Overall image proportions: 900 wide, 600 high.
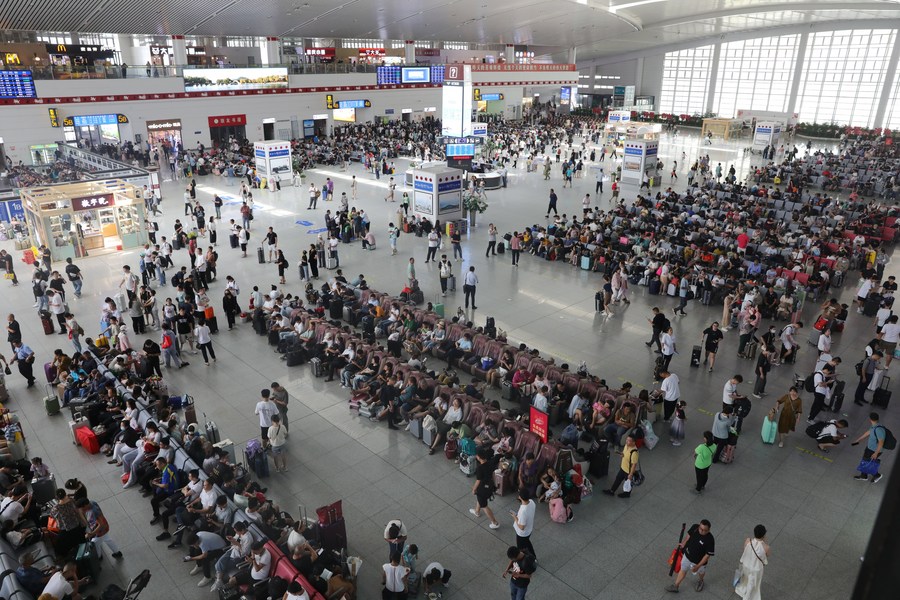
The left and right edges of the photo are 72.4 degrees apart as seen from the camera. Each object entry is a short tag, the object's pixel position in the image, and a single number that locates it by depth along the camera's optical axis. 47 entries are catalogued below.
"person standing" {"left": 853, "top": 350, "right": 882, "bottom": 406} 12.70
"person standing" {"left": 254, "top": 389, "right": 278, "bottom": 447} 11.12
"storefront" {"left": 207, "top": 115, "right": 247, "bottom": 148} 46.12
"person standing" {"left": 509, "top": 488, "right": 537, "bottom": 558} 8.20
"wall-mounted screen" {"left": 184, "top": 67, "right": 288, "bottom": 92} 44.09
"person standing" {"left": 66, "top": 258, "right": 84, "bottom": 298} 18.47
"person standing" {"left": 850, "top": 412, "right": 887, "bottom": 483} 10.01
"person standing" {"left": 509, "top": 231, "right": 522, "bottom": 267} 21.69
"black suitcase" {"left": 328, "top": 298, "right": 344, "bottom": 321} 16.64
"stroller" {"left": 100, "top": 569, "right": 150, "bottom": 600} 7.58
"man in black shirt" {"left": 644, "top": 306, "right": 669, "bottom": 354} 14.91
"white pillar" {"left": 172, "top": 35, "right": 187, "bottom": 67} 44.81
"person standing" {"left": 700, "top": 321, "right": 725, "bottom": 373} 13.77
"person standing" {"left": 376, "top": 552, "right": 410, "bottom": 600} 7.71
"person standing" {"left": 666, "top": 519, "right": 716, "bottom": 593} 7.84
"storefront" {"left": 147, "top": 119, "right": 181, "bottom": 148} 43.03
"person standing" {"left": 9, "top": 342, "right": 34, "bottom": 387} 13.47
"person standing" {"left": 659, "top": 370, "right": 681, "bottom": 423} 11.73
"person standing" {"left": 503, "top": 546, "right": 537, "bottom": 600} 7.43
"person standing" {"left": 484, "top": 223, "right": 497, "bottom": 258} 22.45
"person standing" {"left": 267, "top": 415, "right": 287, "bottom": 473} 10.64
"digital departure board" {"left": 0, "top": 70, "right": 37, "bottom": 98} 35.00
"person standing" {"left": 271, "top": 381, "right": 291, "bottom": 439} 11.56
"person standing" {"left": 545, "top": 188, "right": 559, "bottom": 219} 27.73
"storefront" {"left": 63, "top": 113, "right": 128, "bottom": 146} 39.22
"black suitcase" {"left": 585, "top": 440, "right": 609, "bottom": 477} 10.47
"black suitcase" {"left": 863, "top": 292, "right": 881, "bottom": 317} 17.06
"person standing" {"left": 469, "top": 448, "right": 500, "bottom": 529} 9.25
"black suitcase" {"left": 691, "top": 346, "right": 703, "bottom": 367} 14.23
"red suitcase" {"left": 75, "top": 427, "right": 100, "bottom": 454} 11.25
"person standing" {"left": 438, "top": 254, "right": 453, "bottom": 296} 18.85
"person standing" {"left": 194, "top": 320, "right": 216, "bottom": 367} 14.20
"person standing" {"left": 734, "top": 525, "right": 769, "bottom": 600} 7.50
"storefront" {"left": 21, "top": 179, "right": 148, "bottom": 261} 22.44
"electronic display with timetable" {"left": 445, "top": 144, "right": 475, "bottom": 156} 33.25
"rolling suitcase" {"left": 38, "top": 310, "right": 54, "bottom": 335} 16.39
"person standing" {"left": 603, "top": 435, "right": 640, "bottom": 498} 9.69
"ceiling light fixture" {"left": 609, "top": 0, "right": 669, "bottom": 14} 46.86
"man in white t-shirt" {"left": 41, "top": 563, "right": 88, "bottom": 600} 7.27
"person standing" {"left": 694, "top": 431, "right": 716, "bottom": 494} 9.66
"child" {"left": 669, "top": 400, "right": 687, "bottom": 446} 11.44
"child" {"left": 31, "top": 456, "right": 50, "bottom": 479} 9.84
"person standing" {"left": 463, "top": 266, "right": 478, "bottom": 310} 17.23
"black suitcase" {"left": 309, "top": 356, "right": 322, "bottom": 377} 13.97
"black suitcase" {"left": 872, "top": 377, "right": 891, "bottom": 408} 12.49
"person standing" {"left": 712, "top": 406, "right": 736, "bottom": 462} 10.58
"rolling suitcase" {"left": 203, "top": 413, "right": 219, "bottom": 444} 11.16
